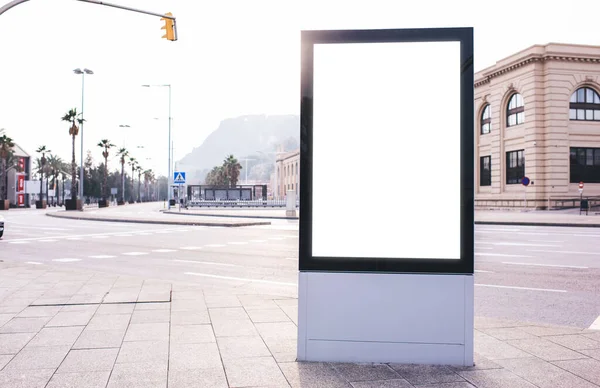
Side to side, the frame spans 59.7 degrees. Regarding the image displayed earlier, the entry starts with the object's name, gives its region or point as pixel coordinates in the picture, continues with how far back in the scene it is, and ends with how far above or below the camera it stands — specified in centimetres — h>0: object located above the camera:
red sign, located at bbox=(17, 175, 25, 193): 9374 +251
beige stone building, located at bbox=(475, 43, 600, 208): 4528 +695
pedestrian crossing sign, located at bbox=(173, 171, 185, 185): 3728 +162
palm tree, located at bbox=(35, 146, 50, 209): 9971 +922
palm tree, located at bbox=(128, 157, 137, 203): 13644 +987
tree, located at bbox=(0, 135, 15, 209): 7375 +754
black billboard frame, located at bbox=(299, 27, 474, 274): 420 +37
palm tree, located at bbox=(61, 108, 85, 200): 6266 +960
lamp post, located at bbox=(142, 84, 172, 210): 5219 +637
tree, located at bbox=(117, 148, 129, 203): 10965 +977
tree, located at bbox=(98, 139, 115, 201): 8984 +936
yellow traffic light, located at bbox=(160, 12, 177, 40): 1452 +475
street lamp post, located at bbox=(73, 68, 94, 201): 4800 +1171
